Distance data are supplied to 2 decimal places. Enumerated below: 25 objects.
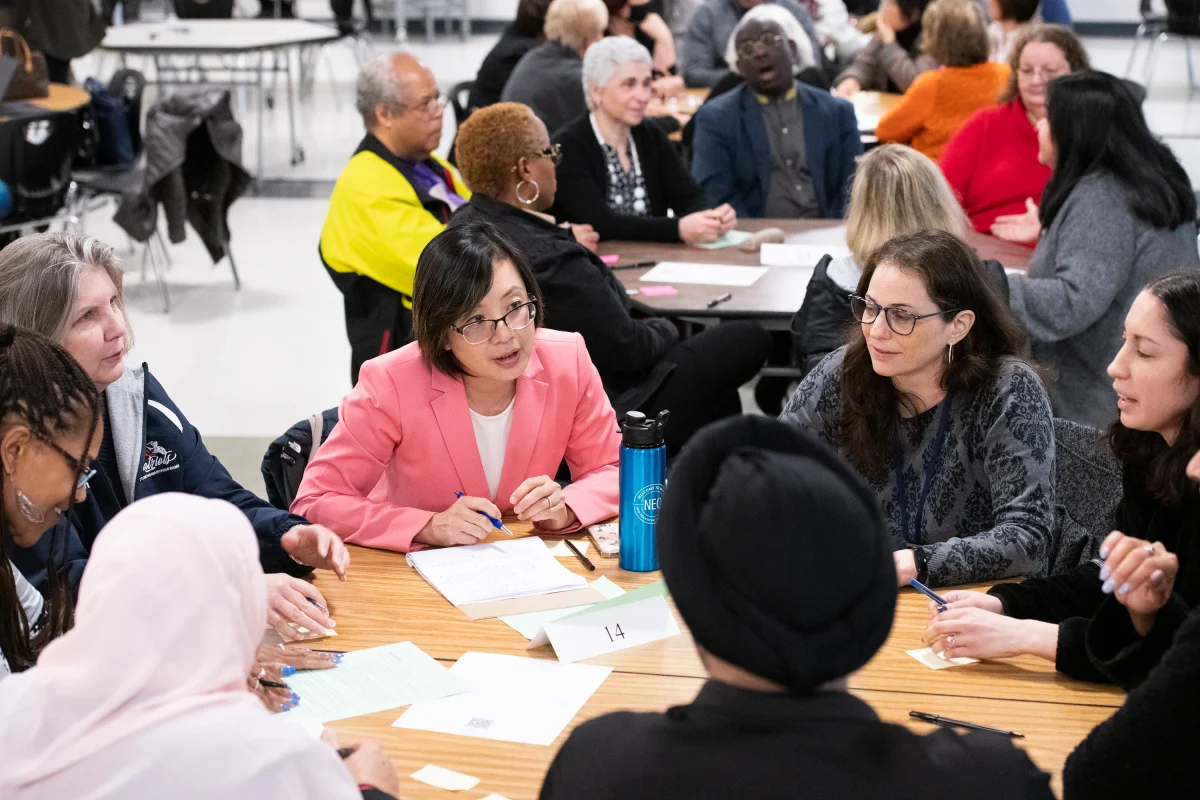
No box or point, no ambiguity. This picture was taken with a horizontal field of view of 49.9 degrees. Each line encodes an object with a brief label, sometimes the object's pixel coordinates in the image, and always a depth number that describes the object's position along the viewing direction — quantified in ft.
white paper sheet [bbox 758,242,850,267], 15.11
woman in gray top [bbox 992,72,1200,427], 12.17
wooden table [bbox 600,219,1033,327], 13.43
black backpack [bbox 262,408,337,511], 9.22
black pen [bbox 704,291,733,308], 13.48
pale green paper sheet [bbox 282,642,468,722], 6.26
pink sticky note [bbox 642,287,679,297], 13.88
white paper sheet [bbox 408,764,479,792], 5.61
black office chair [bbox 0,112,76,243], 18.40
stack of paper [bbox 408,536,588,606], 7.54
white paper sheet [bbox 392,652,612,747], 6.07
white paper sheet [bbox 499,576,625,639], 7.05
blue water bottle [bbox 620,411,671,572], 7.55
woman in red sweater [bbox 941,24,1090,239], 15.53
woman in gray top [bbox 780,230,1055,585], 8.19
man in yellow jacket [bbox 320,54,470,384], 14.19
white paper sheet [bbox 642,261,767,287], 14.39
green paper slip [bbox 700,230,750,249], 15.97
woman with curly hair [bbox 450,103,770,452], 12.56
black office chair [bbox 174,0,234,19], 36.06
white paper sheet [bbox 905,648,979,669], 6.68
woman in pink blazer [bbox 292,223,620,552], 8.33
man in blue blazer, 17.85
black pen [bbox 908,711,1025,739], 5.99
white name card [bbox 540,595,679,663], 6.80
